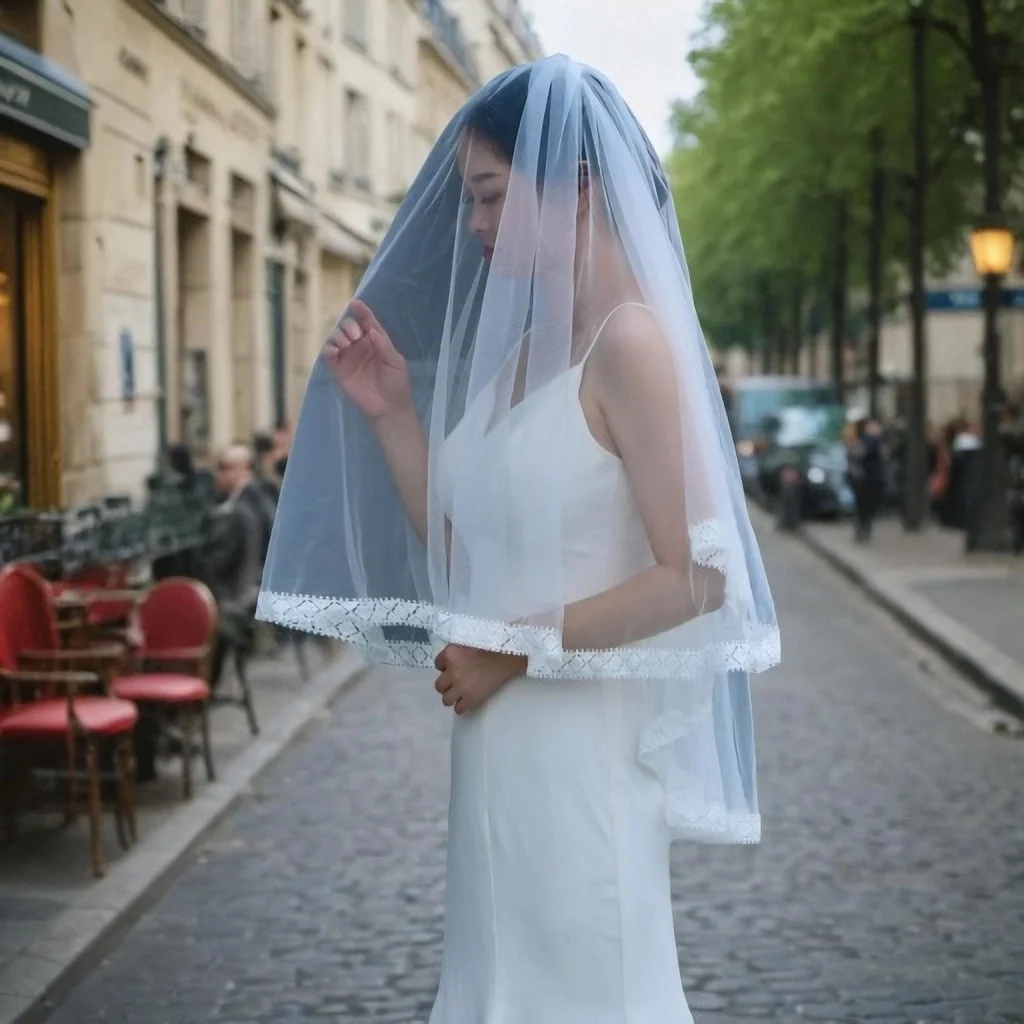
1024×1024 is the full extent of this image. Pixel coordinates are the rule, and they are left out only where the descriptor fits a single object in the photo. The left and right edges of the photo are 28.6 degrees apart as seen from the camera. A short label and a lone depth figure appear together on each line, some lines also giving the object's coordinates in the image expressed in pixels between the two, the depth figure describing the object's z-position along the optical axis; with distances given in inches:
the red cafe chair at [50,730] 277.9
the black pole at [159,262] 670.5
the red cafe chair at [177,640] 338.0
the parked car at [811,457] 1237.1
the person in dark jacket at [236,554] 452.4
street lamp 850.8
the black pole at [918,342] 999.6
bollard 1170.0
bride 110.0
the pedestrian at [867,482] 1028.5
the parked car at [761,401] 1626.5
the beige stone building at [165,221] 521.7
